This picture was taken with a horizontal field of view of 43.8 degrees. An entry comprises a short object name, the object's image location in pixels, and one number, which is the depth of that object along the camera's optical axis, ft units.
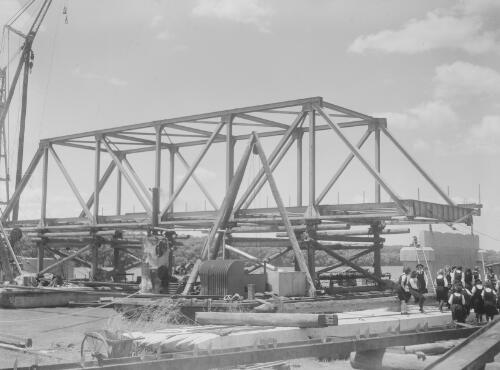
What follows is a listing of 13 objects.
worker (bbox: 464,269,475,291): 69.72
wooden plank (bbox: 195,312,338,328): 32.65
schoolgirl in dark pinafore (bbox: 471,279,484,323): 57.26
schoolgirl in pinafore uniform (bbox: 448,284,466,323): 54.19
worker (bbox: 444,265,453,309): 65.12
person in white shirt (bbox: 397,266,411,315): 61.87
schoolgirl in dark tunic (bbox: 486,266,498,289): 58.83
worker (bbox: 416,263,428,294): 61.62
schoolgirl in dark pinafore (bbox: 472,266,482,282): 64.75
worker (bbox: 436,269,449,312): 62.69
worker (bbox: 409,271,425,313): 60.75
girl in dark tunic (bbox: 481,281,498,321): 55.88
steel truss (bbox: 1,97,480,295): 71.72
